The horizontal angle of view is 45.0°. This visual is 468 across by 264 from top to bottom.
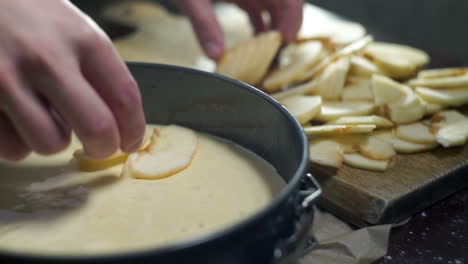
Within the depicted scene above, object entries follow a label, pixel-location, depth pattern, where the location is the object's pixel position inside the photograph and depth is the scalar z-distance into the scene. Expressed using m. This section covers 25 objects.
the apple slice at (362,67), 1.38
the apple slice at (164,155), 0.90
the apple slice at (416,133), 1.17
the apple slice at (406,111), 1.23
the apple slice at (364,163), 1.10
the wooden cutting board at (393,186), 1.02
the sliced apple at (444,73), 1.36
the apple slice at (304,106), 1.19
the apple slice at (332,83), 1.33
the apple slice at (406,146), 1.16
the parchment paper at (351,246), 0.91
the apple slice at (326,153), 1.08
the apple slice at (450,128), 1.16
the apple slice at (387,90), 1.27
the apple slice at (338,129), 1.12
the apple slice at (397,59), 1.41
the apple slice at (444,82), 1.30
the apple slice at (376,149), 1.12
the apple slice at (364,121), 1.19
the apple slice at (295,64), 1.36
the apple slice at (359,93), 1.31
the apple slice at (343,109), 1.23
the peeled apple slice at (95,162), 0.92
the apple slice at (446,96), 1.28
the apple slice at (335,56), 1.39
